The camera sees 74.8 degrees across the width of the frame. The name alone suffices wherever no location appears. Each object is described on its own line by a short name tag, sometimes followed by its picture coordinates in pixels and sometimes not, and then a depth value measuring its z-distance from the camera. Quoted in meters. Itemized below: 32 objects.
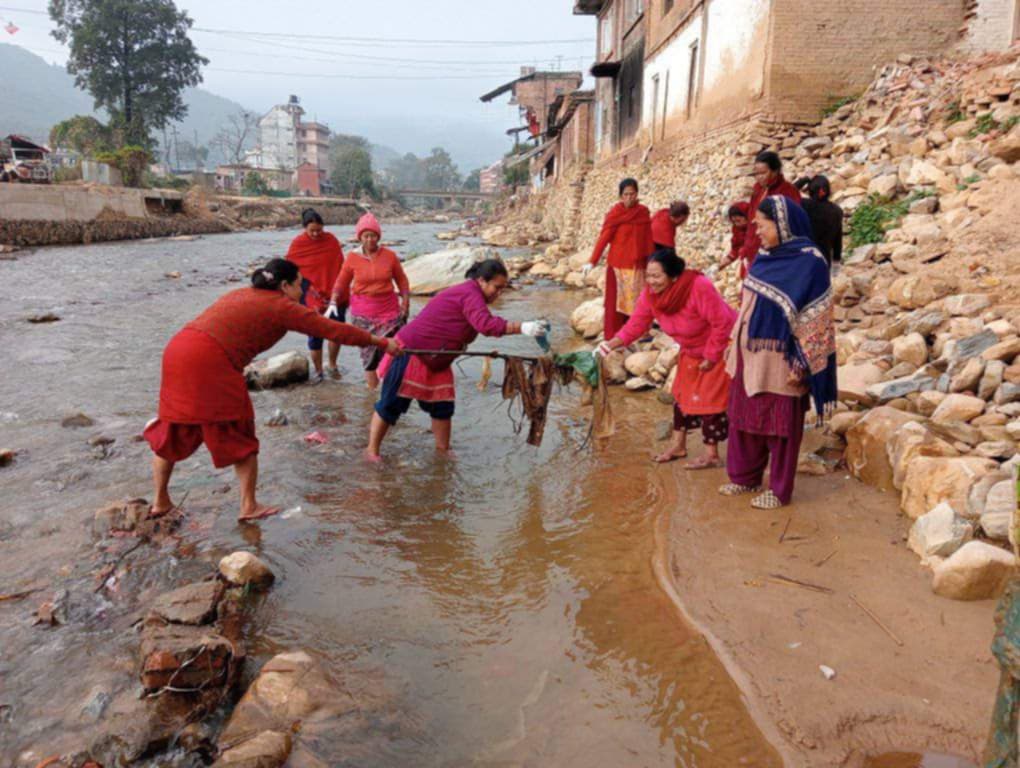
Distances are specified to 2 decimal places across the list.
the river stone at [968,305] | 5.06
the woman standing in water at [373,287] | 6.71
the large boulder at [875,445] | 4.08
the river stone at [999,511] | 3.10
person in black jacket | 6.25
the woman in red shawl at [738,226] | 6.79
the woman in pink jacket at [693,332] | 4.53
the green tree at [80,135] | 43.19
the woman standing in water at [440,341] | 4.60
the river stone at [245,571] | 3.50
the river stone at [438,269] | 15.16
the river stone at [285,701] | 2.48
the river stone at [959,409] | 4.05
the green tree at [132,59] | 47.53
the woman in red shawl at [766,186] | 5.76
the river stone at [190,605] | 3.04
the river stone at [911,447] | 3.78
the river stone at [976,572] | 2.88
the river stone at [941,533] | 3.18
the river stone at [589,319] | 9.37
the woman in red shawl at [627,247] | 7.67
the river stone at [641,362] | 7.29
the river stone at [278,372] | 7.64
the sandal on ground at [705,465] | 4.86
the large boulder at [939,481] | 3.42
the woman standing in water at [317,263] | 7.64
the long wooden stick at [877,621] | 2.79
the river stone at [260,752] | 2.21
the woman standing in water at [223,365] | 3.77
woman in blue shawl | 3.66
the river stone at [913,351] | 5.02
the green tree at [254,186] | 58.04
